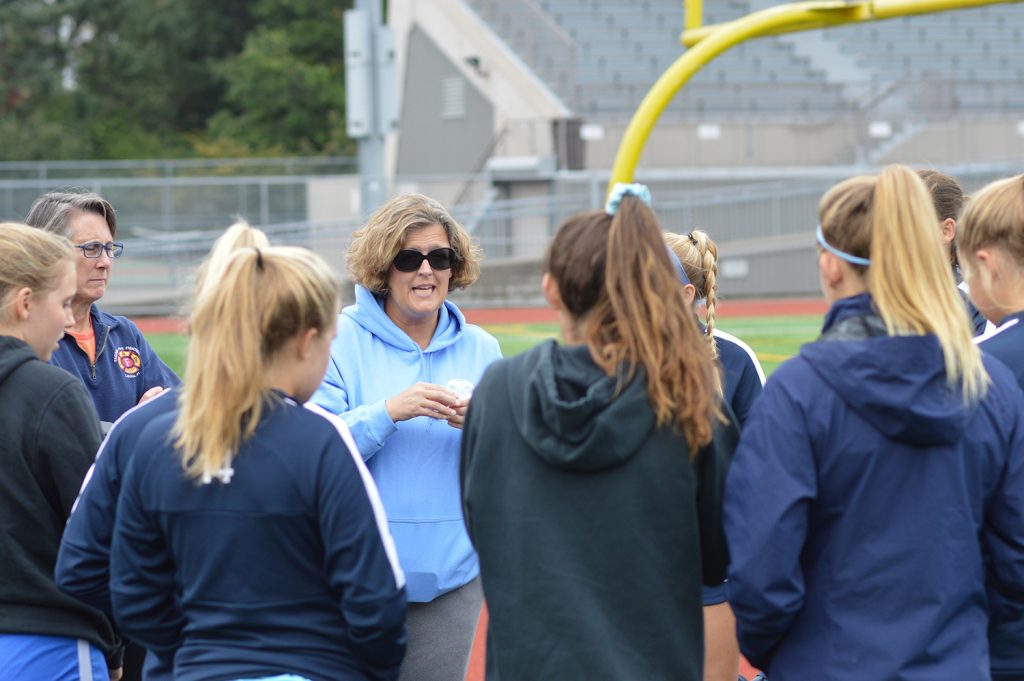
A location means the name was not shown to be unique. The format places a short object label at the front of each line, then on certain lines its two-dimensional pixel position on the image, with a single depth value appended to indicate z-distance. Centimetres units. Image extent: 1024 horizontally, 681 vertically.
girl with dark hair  498
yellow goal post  1986
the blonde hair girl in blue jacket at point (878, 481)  500
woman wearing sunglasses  689
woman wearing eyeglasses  772
